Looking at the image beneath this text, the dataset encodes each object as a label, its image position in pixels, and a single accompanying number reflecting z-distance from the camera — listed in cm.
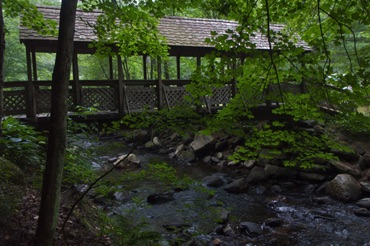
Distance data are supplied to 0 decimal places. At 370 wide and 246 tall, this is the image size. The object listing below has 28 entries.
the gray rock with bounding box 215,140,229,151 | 1213
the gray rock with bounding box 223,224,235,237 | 591
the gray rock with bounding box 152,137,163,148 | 1388
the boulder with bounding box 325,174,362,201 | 744
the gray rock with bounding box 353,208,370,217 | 660
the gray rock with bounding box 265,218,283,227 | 646
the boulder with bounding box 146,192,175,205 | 753
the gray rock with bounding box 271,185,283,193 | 853
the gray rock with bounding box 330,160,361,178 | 853
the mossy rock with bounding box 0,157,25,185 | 351
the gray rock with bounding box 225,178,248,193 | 852
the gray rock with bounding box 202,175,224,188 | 891
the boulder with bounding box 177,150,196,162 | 1170
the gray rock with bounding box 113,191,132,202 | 751
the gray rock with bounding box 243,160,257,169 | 1047
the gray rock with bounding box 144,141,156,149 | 1376
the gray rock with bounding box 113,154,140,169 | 1025
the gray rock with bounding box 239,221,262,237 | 603
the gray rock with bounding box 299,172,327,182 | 871
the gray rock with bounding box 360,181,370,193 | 756
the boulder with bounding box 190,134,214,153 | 1205
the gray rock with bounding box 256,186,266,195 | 848
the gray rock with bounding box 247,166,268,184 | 912
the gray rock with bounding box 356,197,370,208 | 695
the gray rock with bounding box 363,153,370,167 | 891
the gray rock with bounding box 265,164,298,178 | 931
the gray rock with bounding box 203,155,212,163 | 1150
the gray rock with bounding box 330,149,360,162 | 907
